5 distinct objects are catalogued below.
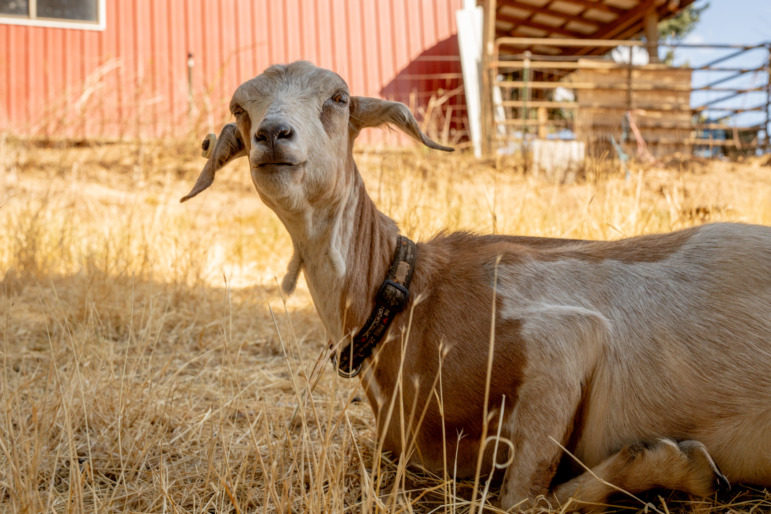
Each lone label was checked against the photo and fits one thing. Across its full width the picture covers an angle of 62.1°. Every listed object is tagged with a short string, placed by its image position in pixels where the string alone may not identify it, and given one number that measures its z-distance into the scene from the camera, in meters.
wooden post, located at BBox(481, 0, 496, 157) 10.90
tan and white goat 2.17
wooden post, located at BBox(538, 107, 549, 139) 10.55
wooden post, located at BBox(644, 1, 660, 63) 13.13
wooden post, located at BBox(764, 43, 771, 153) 12.24
